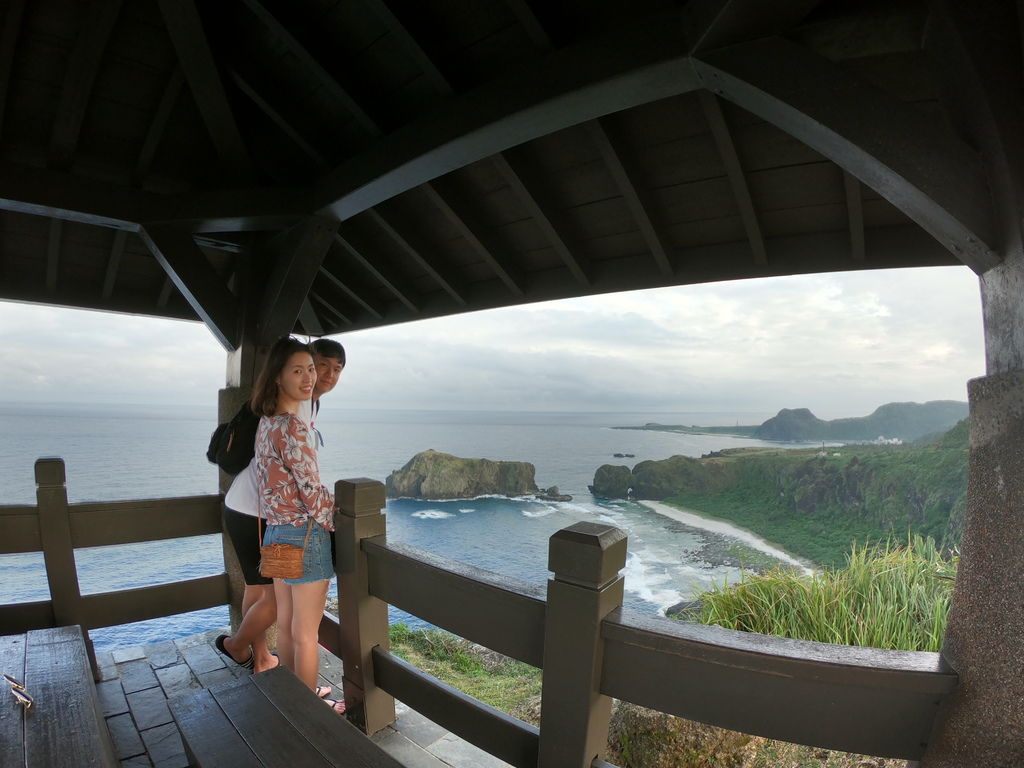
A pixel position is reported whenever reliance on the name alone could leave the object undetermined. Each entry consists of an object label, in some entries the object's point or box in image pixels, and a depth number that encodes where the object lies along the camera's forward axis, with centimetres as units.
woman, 171
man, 191
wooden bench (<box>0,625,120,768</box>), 96
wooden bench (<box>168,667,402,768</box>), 102
